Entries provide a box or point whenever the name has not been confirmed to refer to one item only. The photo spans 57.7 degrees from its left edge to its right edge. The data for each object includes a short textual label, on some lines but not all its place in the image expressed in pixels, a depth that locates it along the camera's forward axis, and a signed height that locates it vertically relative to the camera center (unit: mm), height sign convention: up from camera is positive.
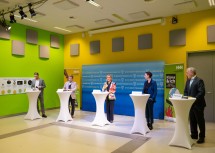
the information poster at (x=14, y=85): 6664 -221
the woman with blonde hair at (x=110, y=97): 5805 -569
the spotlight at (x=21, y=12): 5403 +1856
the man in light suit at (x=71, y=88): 6621 -317
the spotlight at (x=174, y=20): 6398 +1922
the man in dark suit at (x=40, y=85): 6734 -214
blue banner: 6465 -93
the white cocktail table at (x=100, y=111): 5492 -922
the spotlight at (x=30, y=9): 5246 +1879
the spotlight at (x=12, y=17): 5758 +1829
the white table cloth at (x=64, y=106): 5987 -850
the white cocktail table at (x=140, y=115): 4637 -883
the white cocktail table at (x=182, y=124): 3740 -904
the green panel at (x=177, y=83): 6051 -149
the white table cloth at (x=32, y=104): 6262 -818
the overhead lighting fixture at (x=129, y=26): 6641 +1941
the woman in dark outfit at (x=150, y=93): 5070 -383
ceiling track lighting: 5277 +1969
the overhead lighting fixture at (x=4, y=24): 6211 +1753
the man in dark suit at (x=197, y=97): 3997 -384
